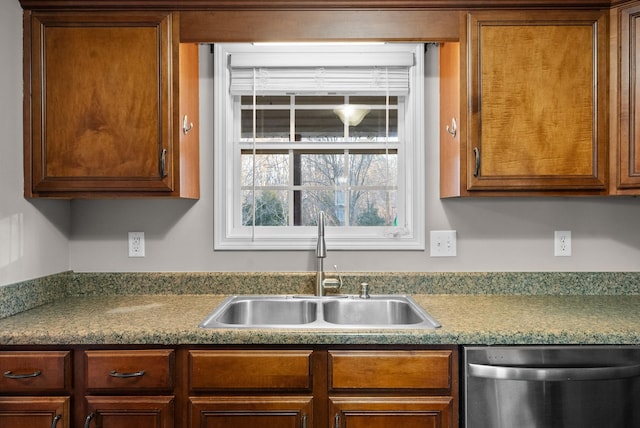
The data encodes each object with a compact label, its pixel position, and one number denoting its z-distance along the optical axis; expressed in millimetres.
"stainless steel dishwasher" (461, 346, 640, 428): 1435
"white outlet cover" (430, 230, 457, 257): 2115
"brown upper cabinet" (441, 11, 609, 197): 1764
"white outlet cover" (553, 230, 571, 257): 2109
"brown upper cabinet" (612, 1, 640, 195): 1739
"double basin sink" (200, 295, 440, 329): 1960
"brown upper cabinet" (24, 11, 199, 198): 1769
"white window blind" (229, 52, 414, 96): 2135
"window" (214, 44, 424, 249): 2131
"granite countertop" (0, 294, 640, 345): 1451
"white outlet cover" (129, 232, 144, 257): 2121
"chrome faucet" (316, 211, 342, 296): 1983
